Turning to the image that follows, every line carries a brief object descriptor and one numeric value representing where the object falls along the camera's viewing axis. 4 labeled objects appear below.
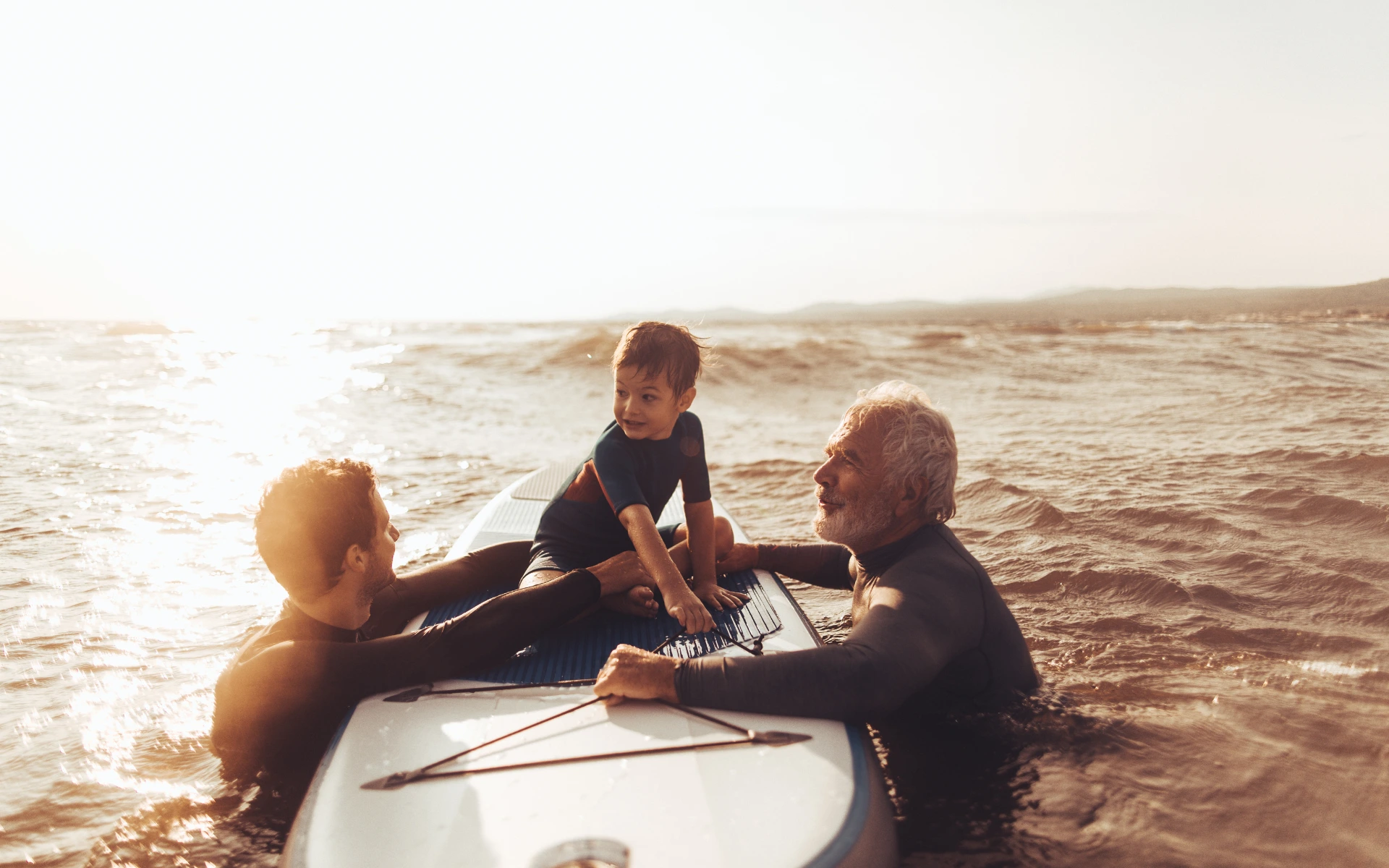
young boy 3.20
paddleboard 1.95
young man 2.55
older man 2.42
